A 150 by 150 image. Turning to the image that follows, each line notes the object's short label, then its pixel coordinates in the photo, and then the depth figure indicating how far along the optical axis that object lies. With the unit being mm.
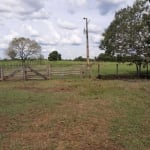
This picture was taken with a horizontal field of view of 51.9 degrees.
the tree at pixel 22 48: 38767
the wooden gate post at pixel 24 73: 13902
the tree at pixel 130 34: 15224
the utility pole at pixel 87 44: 15614
